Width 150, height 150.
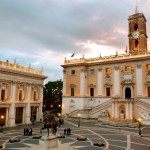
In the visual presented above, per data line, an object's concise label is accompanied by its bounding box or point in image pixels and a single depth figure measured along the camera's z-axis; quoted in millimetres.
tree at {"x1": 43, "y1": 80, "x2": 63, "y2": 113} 67250
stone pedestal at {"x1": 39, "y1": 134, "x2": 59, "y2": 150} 15562
